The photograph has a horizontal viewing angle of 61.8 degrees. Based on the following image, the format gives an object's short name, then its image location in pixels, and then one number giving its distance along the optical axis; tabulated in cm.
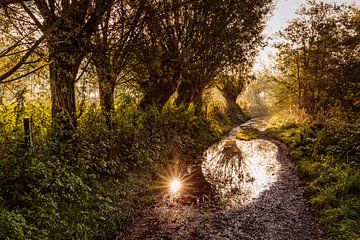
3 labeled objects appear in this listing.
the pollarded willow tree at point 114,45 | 1044
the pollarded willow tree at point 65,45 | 830
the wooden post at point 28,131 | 728
